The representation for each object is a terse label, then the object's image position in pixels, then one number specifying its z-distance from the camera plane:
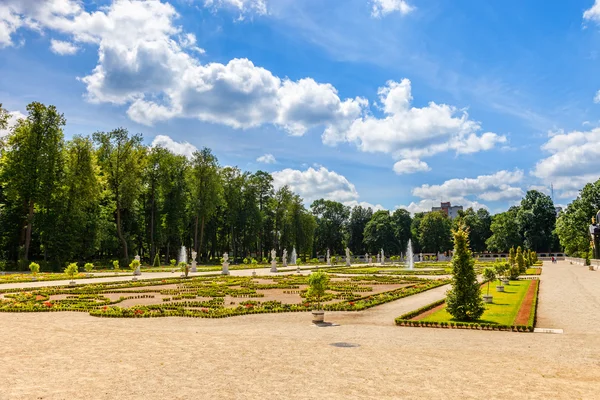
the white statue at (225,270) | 41.17
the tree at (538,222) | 91.25
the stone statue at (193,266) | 45.32
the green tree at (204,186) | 64.62
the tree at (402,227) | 103.25
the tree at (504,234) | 92.94
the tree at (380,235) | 99.69
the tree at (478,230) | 108.75
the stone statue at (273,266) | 46.96
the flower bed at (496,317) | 14.09
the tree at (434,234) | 101.88
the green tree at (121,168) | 55.09
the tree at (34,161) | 46.16
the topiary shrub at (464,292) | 15.15
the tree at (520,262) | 40.53
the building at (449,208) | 171.12
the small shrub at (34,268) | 35.47
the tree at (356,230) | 111.44
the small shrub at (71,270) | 31.64
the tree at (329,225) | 102.94
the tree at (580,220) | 65.32
